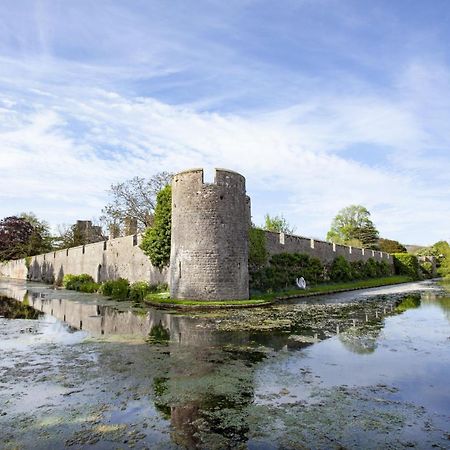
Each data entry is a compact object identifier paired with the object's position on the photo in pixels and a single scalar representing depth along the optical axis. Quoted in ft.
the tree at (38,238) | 178.72
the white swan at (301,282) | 75.41
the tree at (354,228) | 187.83
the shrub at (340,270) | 94.45
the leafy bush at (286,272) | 67.26
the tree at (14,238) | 180.45
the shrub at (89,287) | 78.51
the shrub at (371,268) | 114.93
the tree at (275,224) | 153.95
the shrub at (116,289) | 66.08
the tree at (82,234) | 147.33
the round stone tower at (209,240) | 49.70
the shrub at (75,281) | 90.94
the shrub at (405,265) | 145.18
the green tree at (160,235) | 64.90
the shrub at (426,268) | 159.45
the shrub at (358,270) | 104.88
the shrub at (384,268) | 127.50
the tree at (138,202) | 107.45
